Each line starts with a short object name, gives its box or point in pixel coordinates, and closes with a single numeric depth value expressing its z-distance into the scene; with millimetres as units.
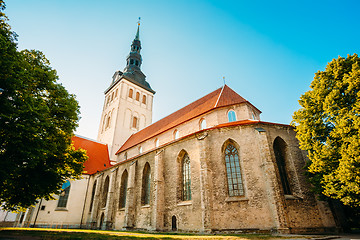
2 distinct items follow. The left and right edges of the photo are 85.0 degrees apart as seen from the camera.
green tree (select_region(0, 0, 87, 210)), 8008
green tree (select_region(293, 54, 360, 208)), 8984
